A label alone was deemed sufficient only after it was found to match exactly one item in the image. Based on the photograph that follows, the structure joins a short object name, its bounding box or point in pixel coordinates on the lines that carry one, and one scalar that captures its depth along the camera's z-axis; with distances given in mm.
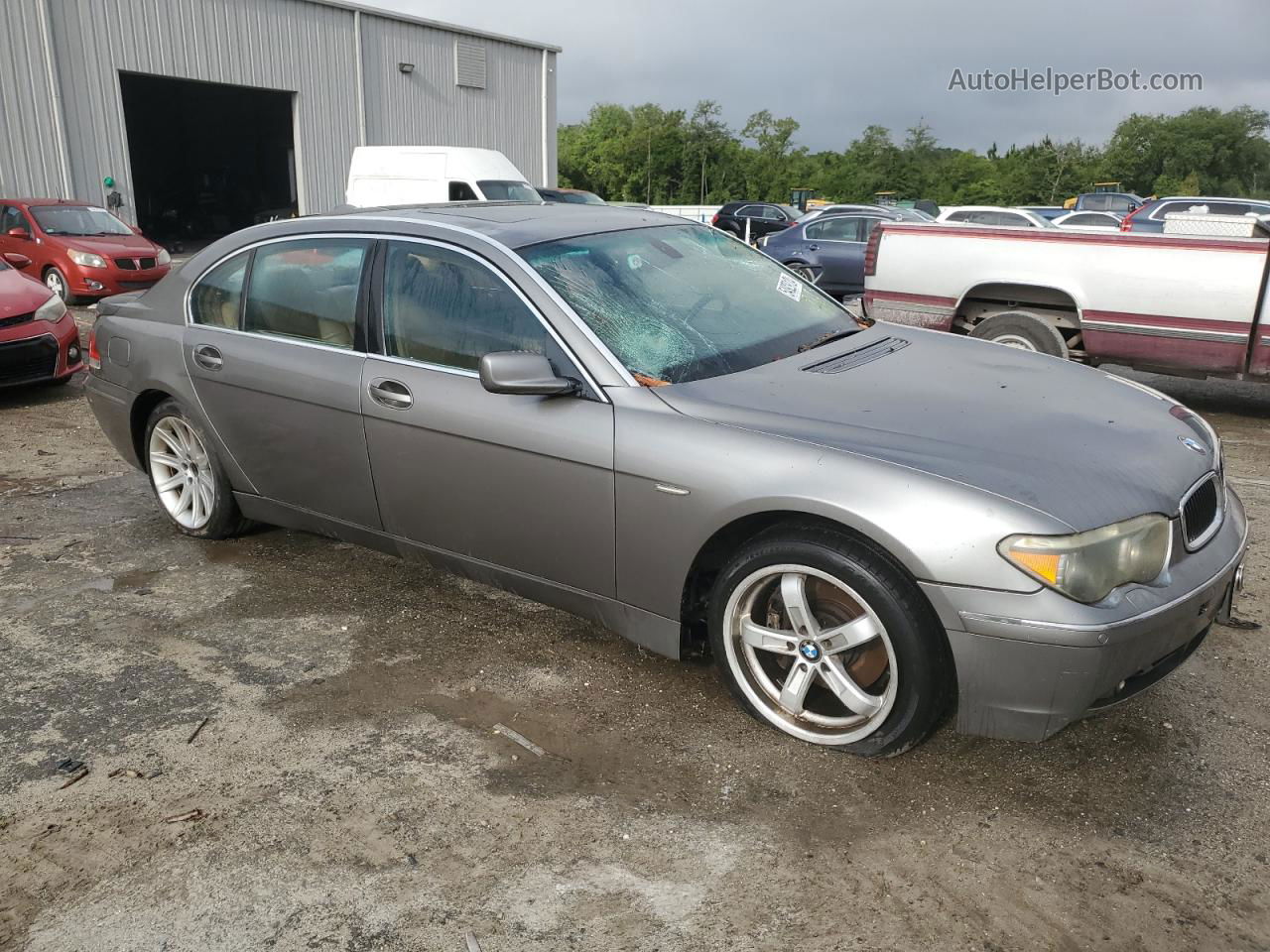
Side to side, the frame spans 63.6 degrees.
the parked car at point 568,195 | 21344
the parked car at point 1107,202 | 28688
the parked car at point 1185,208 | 18031
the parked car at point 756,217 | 28047
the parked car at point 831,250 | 15703
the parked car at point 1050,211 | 23597
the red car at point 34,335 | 8156
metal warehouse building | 19812
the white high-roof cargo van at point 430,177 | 18531
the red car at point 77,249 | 13914
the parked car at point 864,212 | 16844
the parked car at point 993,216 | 17688
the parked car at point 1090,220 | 19203
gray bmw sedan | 2783
